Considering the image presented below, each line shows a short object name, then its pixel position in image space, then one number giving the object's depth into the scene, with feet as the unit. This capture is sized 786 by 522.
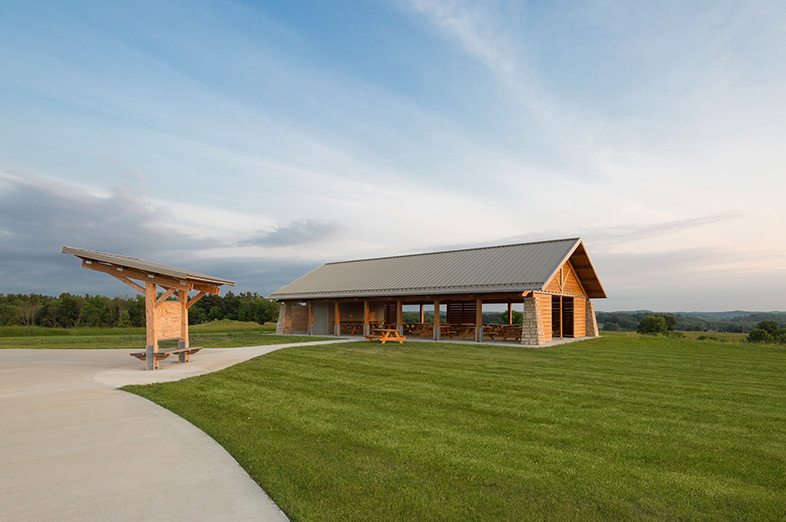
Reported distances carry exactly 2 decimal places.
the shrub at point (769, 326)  143.31
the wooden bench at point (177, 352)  36.75
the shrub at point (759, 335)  103.60
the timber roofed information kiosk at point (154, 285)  36.47
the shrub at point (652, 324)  138.00
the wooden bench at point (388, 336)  62.44
